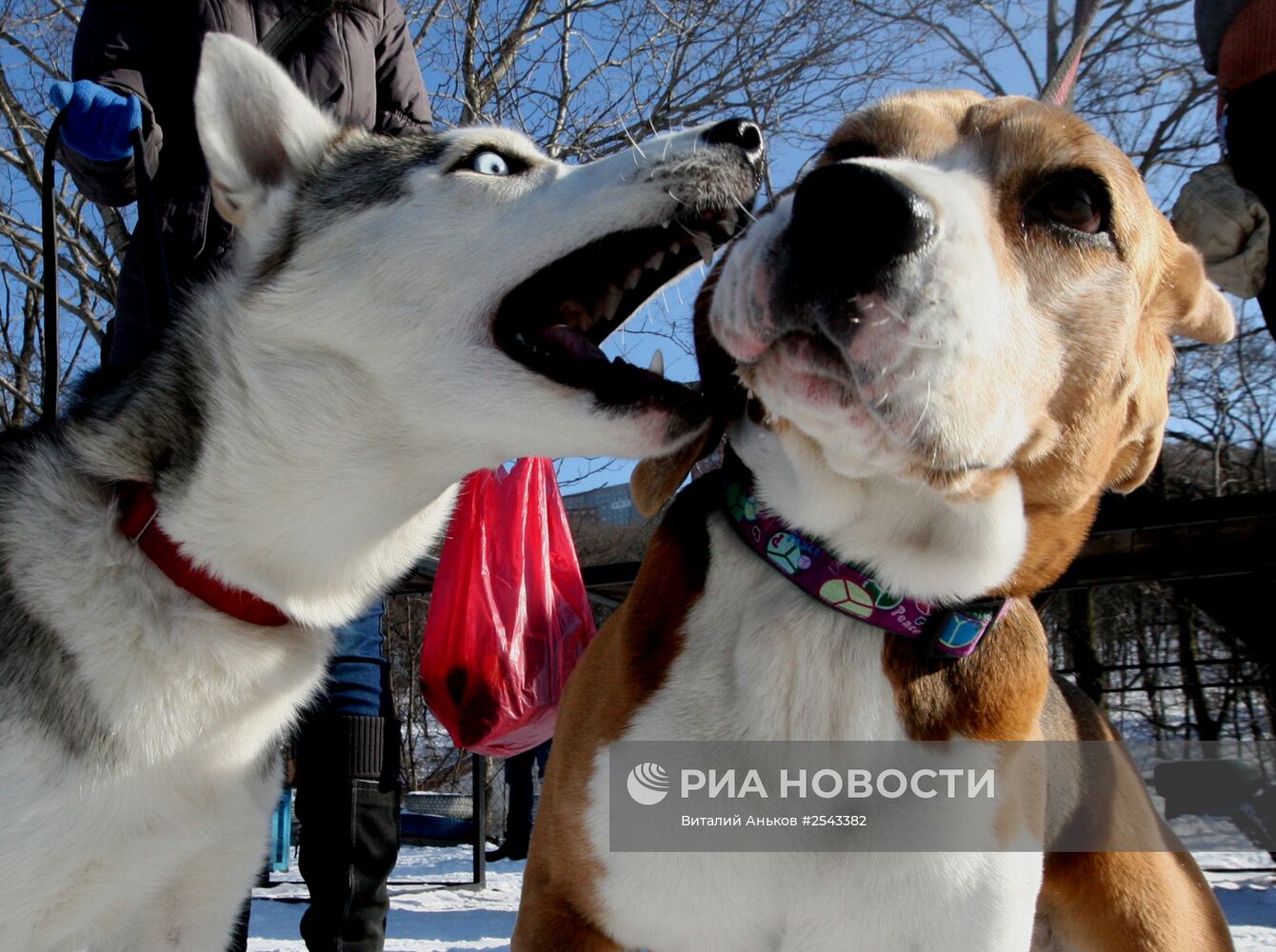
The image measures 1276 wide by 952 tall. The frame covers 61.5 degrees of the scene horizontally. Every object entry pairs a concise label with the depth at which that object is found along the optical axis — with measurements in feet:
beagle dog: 1.60
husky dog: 2.01
